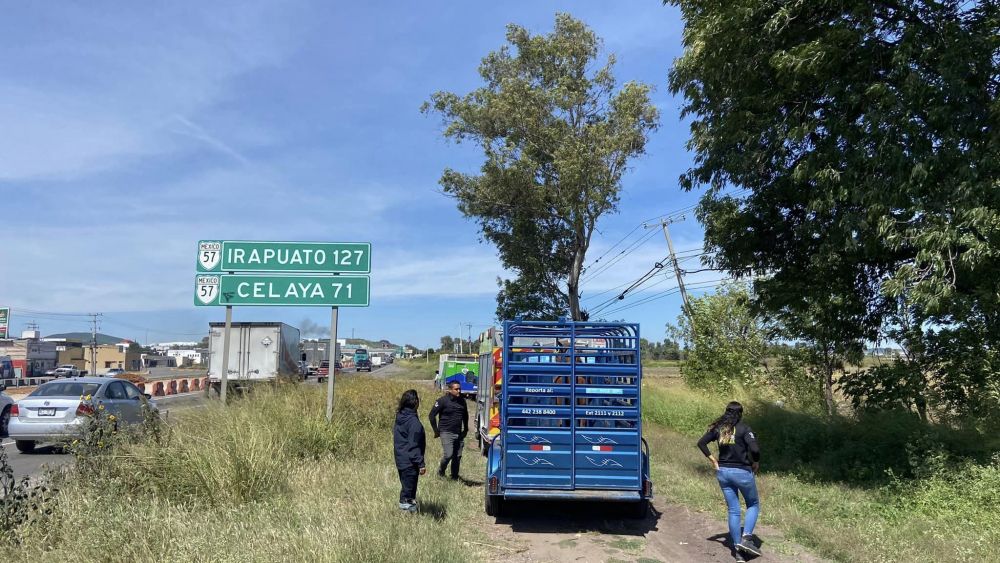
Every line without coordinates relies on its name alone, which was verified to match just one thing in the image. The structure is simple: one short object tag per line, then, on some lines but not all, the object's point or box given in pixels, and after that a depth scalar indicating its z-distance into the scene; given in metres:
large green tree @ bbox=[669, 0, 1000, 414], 8.22
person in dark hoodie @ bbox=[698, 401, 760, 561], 6.87
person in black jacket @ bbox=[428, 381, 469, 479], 10.47
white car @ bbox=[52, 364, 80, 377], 63.15
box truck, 24.03
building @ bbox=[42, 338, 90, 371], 102.48
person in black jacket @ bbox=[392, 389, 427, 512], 7.46
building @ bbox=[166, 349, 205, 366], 148.77
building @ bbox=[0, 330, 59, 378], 77.06
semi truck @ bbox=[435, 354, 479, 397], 30.14
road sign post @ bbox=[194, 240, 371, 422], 12.48
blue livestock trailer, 7.83
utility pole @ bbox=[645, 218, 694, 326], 22.61
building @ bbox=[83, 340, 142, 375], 111.69
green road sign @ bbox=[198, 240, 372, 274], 12.52
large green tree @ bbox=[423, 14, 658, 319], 22.34
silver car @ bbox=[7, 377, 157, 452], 12.80
